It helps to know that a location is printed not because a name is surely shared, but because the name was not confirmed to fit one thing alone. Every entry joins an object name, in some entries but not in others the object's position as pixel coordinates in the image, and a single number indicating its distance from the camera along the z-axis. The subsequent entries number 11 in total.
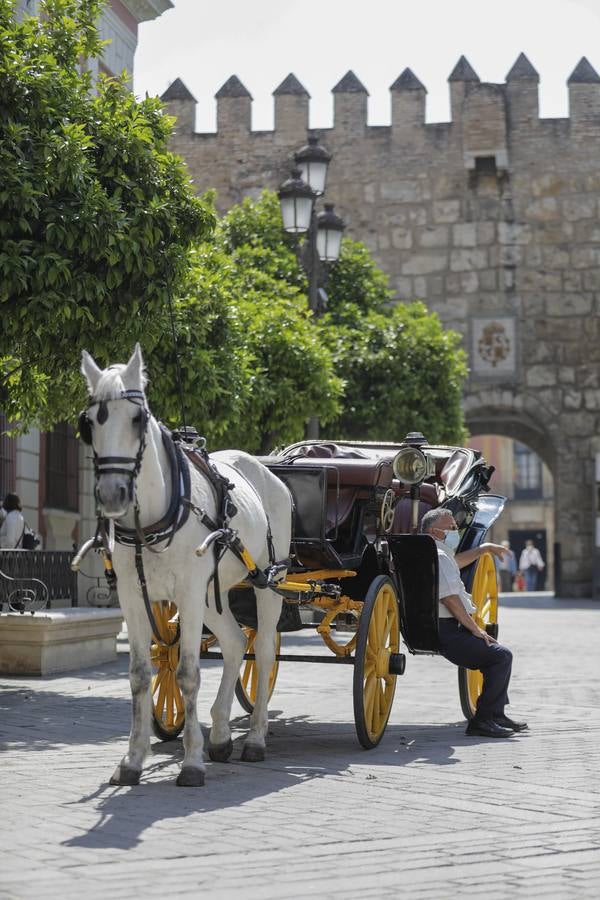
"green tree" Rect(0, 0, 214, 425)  9.96
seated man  8.69
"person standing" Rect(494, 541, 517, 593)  44.86
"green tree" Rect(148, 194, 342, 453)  14.48
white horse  6.30
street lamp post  17.61
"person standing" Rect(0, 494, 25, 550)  16.36
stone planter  12.25
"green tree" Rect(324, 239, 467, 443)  24.78
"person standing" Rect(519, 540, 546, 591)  42.96
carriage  8.18
